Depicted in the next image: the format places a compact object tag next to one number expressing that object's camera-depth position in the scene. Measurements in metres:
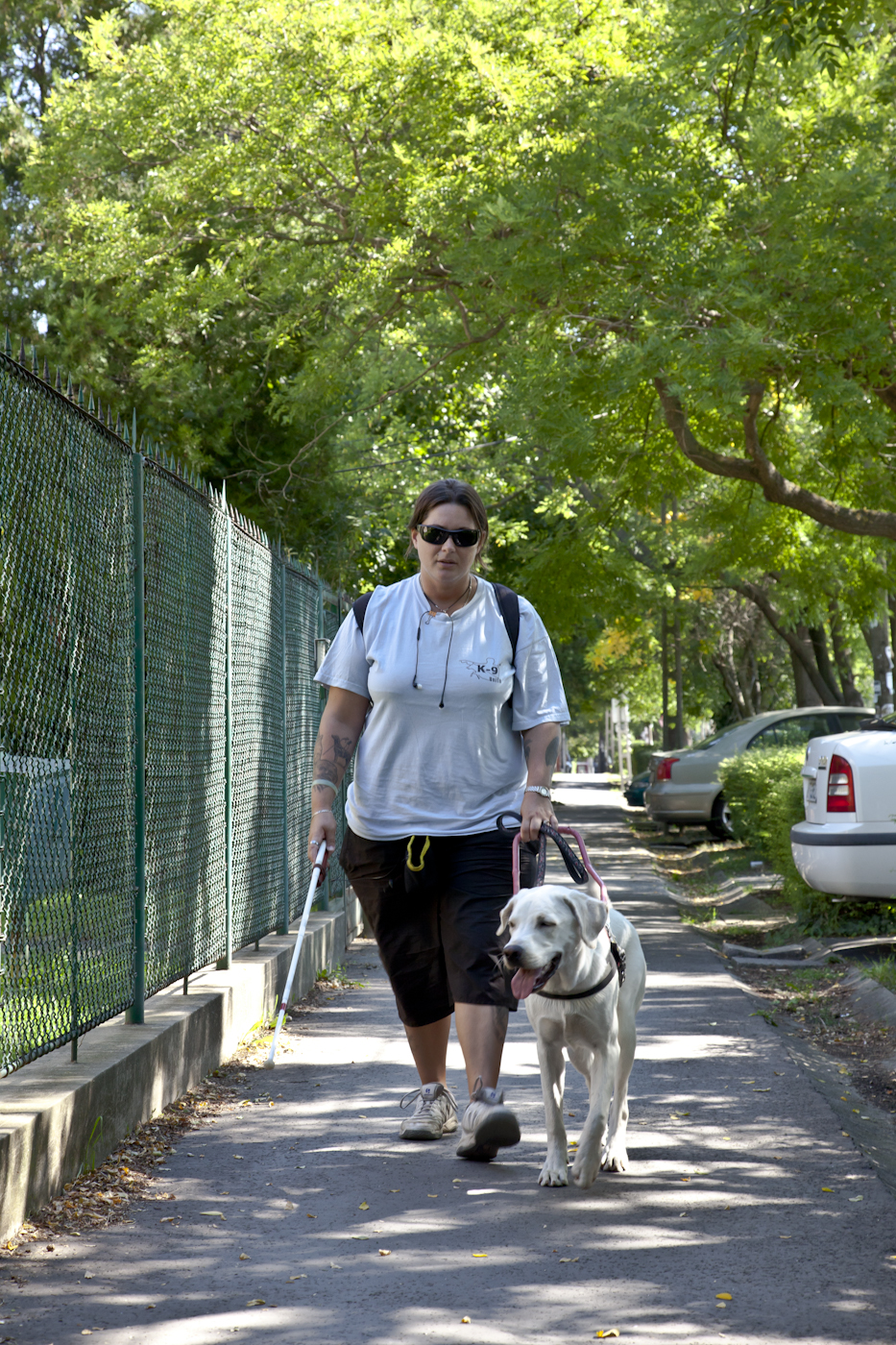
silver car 38.72
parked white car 18.48
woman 9.92
